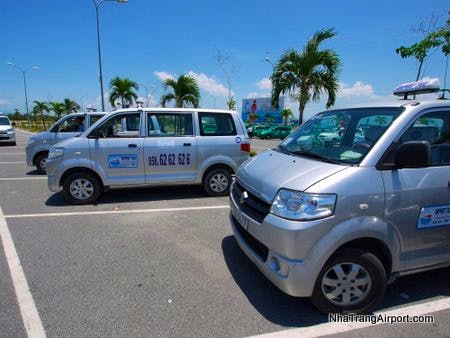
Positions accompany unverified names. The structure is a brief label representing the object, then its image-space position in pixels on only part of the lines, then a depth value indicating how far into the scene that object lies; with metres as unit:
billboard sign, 55.50
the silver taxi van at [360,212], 2.73
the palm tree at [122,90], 29.64
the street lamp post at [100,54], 18.31
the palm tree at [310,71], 17.02
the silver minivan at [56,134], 9.71
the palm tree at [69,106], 49.31
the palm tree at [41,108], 55.14
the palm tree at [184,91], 25.34
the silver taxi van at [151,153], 6.30
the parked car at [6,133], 19.64
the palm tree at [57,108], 48.53
